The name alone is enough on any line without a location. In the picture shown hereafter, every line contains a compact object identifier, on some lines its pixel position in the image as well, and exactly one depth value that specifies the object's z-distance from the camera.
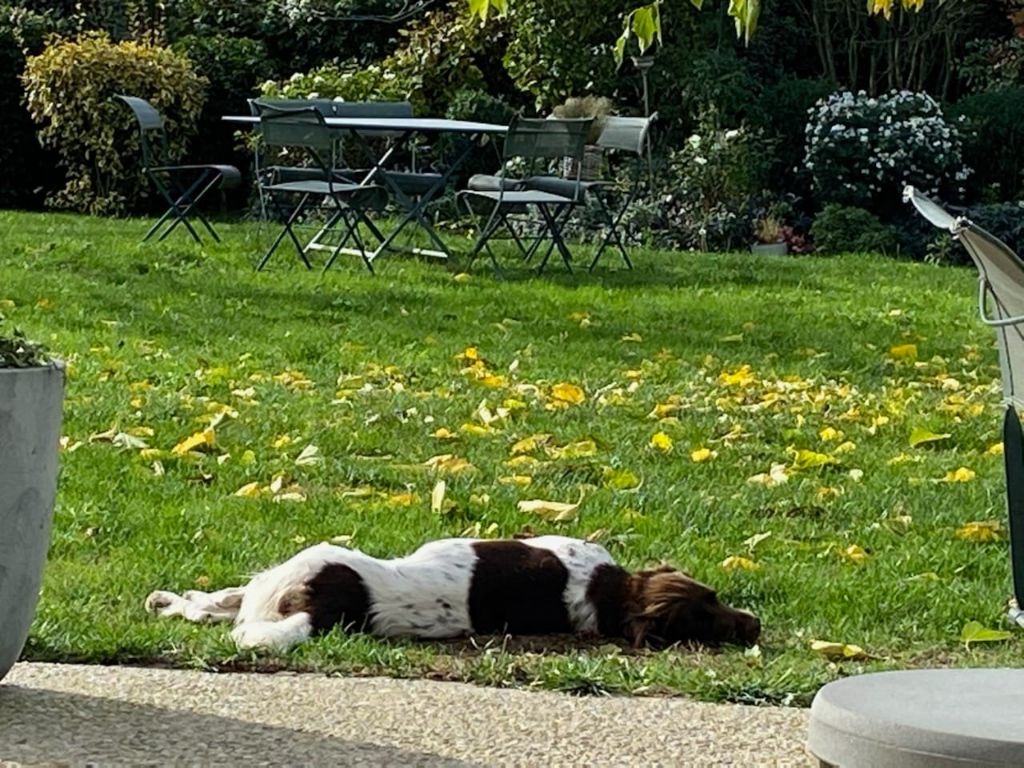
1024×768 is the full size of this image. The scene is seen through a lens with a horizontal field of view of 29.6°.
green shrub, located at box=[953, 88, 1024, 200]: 17.94
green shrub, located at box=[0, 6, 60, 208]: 19.09
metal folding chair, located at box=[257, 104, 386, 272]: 12.63
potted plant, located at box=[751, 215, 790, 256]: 15.86
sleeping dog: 4.77
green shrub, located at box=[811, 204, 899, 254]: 16.12
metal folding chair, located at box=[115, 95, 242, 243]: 14.09
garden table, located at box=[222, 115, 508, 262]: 12.92
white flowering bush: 17.05
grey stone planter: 3.65
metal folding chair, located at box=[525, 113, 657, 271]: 13.54
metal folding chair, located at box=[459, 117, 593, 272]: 12.58
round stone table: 2.97
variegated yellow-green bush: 17.53
